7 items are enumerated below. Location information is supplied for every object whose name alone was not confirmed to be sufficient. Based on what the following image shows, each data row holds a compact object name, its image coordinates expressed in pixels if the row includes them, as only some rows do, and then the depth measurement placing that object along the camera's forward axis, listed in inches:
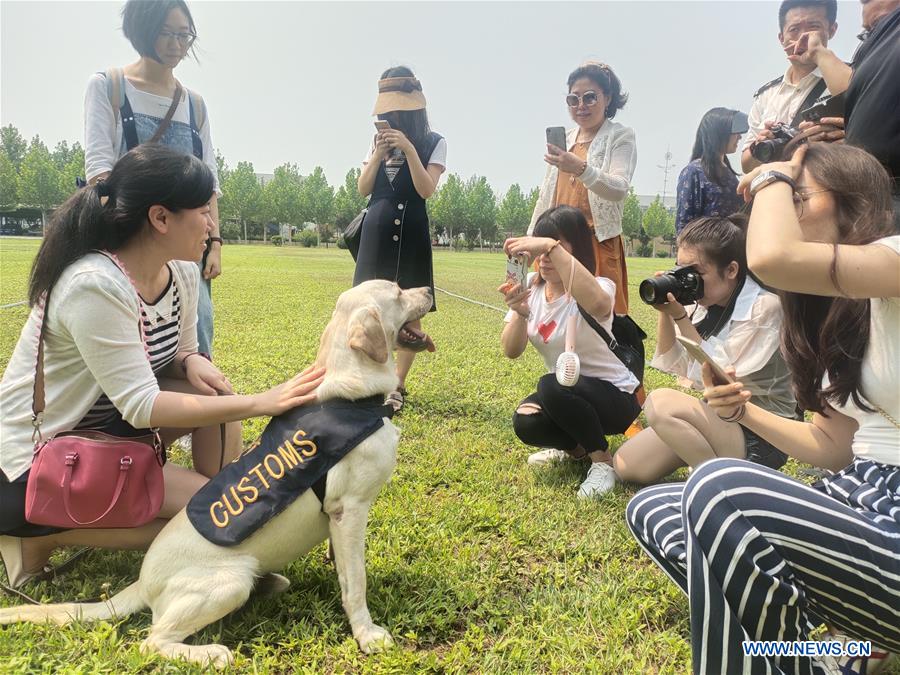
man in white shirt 157.3
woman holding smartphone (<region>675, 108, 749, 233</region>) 192.5
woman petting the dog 92.6
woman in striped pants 66.3
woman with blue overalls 141.3
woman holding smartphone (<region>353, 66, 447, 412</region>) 188.4
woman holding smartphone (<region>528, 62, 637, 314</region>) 181.6
